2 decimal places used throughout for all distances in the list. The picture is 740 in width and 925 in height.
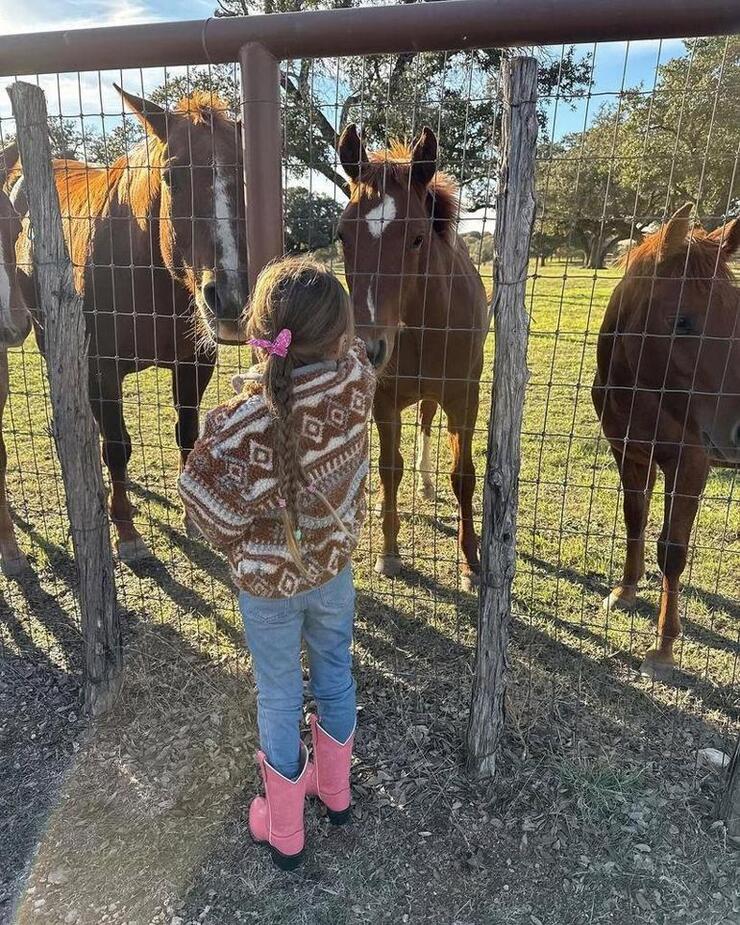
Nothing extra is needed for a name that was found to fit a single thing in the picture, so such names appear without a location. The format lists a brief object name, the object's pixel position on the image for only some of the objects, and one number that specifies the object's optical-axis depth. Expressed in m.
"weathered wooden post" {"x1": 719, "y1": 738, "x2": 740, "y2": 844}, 2.38
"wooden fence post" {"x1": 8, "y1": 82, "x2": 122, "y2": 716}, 2.59
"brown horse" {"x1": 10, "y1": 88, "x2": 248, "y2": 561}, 3.19
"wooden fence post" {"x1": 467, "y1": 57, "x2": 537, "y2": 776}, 2.13
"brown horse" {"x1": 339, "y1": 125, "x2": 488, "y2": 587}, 3.03
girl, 1.89
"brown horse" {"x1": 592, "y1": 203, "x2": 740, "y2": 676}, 3.03
